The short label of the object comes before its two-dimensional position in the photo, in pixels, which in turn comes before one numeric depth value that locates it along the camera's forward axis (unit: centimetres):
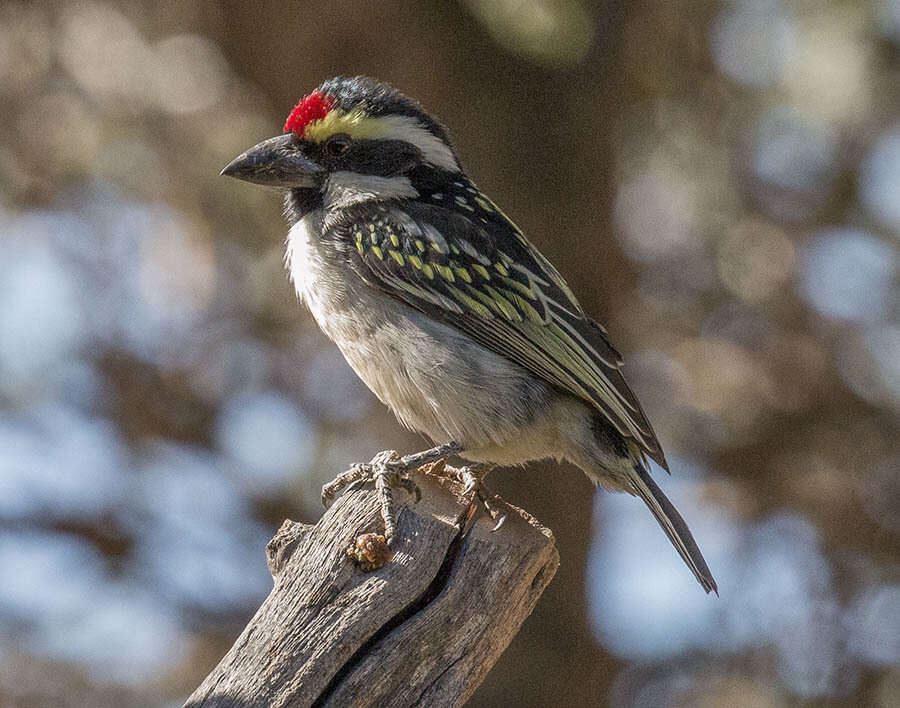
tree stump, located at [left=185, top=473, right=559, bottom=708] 629
